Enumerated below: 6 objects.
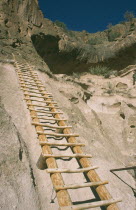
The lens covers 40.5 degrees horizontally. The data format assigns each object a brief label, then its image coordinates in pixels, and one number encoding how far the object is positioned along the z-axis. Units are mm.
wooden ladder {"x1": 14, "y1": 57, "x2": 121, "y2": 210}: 2545
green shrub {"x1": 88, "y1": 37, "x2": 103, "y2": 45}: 18859
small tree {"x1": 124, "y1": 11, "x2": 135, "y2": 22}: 21312
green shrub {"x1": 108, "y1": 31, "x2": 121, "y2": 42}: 19678
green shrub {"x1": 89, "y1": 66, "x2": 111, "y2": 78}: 13023
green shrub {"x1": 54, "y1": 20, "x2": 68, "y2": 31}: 21422
